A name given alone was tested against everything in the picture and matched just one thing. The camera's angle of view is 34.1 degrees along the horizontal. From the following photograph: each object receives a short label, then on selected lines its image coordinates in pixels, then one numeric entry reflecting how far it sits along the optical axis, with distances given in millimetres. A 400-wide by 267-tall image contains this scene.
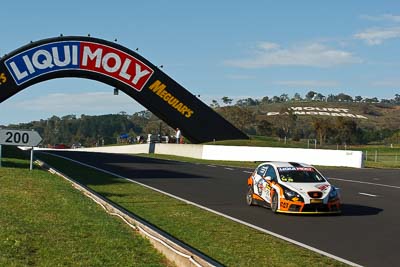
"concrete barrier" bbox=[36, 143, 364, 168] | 40875
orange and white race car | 15688
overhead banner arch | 46406
